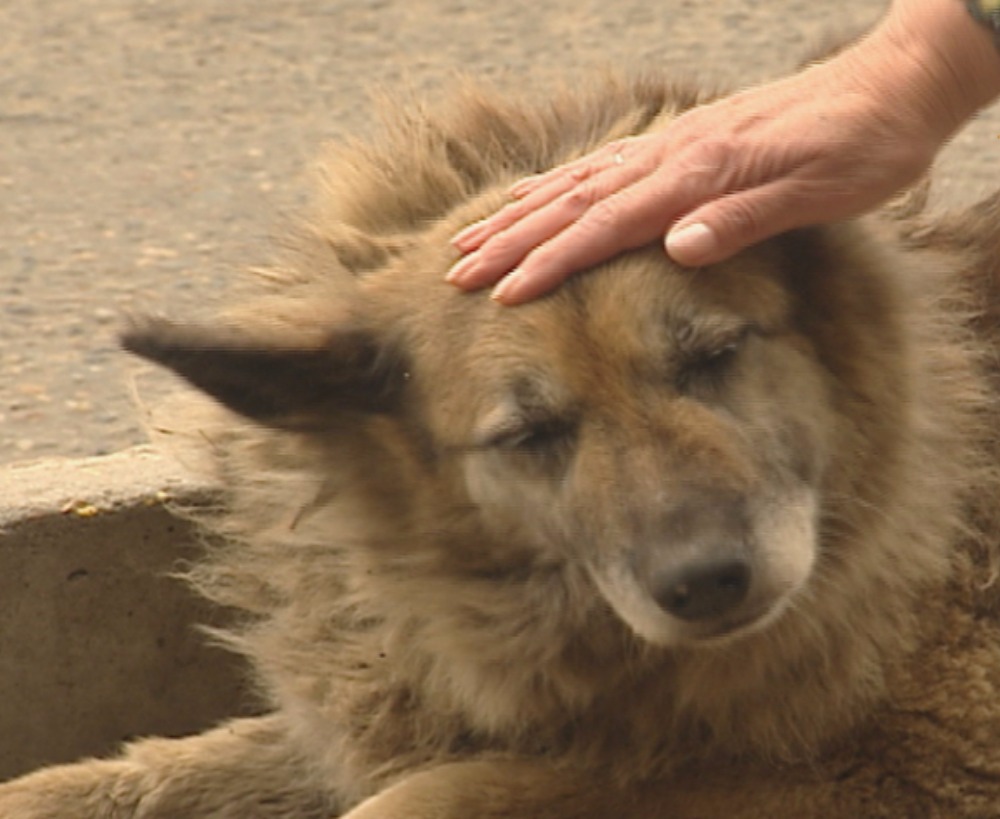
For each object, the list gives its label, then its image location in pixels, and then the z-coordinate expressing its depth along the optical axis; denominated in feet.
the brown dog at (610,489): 22.30
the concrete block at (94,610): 30.07
